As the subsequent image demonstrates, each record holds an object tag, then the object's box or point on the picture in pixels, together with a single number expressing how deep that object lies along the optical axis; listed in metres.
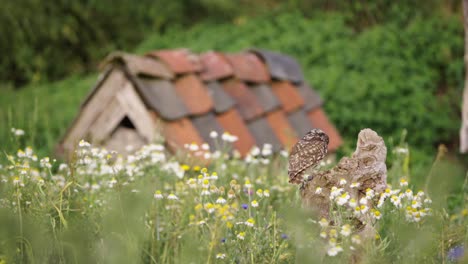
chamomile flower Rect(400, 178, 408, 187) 5.73
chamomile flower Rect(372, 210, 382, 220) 5.13
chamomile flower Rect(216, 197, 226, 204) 5.62
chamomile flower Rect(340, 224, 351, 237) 4.68
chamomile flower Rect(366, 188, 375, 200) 5.22
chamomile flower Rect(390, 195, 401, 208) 5.40
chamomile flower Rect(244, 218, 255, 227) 5.37
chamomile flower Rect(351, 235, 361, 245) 4.57
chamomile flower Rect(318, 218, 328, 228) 4.86
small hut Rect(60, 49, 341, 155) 9.46
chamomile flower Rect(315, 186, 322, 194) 5.51
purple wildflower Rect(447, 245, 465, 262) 5.34
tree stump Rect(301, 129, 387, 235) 5.43
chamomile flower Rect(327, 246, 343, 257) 4.58
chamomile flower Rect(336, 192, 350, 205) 5.13
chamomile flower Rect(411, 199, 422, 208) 5.50
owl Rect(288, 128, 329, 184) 5.50
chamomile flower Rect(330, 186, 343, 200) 5.22
